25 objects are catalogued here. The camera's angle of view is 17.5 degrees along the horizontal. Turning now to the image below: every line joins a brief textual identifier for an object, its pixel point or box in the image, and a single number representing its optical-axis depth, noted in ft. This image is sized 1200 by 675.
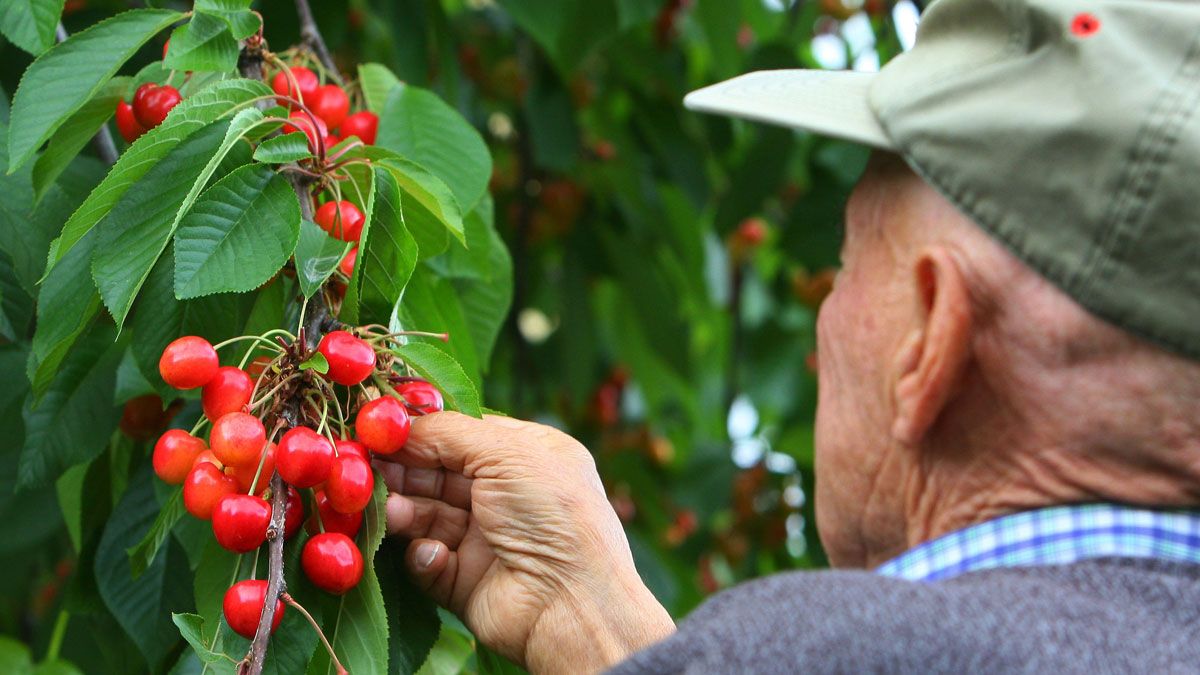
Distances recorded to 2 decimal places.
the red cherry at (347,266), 5.25
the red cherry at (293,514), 5.11
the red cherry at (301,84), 5.43
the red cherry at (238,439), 4.98
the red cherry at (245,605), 5.00
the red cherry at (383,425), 5.09
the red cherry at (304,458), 4.97
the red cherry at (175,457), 5.11
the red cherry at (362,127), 5.54
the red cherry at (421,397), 5.25
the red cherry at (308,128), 5.24
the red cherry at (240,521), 4.99
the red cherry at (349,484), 5.02
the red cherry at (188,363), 5.03
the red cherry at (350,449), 5.04
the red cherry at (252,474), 5.04
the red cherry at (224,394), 5.06
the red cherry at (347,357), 5.04
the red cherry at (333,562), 5.05
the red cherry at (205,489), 5.04
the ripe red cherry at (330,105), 5.45
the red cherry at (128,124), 5.33
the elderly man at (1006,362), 4.57
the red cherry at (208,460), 5.07
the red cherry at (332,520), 5.12
